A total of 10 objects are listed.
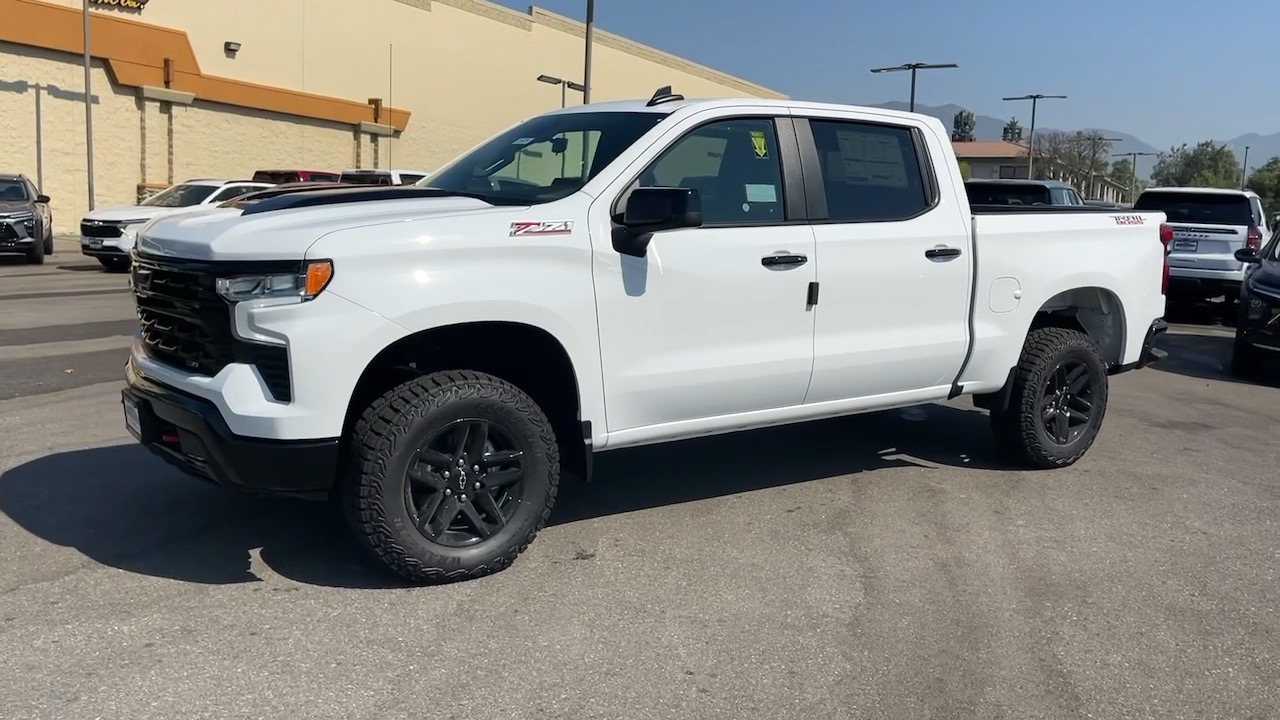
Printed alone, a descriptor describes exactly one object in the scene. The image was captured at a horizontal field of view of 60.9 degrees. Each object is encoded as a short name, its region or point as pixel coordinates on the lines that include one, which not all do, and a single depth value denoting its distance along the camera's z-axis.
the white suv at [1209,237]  15.41
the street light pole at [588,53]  25.14
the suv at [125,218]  18.69
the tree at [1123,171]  133.75
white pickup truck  4.02
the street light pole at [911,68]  40.07
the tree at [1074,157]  87.12
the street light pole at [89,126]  25.94
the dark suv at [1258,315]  10.43
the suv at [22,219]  19.14
